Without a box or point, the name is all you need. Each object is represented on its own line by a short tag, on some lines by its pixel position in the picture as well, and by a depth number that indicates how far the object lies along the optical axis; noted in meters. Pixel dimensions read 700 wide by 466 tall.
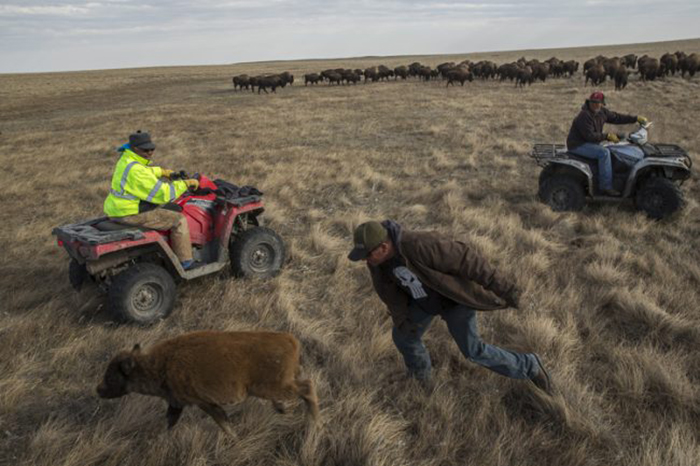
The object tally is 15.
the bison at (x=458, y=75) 36.87
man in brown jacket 2.80
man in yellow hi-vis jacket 4.45
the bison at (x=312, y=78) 45.97
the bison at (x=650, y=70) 32.12
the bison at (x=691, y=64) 32.97
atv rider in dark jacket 6.77
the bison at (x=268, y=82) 41.08
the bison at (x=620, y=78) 27.39
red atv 4.35
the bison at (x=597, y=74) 30.97
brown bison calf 2.72
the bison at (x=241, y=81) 43.19
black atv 6.66
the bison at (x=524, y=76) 33.22
